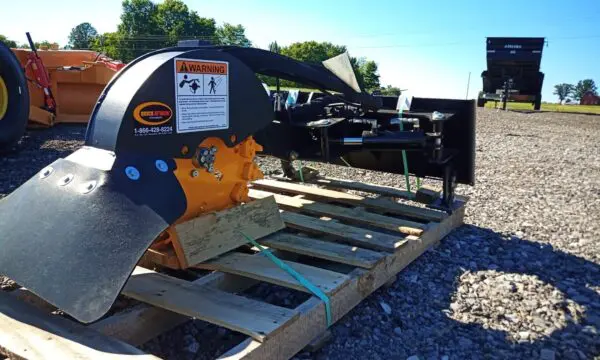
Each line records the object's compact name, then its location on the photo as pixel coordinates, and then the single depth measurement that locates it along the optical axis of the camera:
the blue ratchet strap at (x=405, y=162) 4.42
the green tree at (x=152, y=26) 63.14
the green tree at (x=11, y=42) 53.22
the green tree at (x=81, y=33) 93.99
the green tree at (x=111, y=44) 61.59
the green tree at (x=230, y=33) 70.75
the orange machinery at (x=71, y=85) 9.45
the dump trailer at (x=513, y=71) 19.19
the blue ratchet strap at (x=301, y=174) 5.23
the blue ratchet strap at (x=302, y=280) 2.64
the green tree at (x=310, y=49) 71.31
